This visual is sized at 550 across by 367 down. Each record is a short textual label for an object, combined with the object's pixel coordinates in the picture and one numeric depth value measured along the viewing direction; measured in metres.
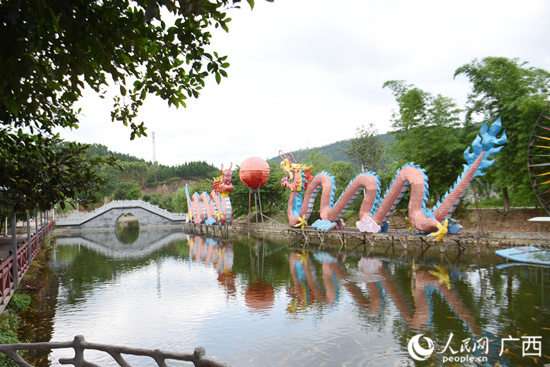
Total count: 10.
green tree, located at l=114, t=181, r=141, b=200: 49.84
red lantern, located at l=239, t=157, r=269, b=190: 18.41
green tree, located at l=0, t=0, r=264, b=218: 2.48
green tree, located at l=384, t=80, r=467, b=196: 19.88
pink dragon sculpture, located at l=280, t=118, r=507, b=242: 12.67
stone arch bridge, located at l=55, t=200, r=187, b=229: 36.41
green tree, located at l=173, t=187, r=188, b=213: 41.91
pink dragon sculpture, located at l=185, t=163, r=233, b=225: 25.33
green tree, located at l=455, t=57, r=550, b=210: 16.17
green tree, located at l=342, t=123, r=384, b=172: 29.42
